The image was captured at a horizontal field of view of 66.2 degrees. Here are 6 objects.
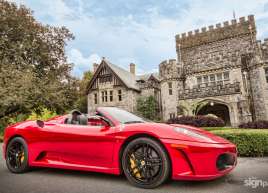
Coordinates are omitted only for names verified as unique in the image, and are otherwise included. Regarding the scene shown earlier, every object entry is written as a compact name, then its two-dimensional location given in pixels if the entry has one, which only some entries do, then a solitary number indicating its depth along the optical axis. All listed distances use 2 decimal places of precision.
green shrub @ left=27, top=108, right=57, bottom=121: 18.87
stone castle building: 18.25
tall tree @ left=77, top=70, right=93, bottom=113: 33.55
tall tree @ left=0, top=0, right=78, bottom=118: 16.88
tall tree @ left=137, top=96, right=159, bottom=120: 23.89
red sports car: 2.61
